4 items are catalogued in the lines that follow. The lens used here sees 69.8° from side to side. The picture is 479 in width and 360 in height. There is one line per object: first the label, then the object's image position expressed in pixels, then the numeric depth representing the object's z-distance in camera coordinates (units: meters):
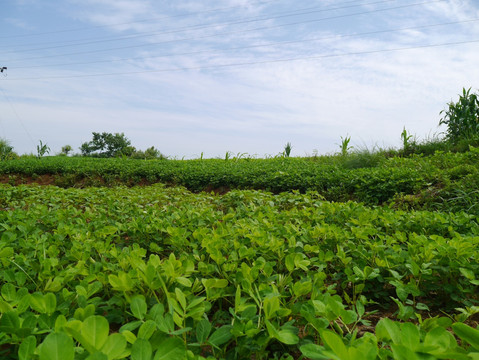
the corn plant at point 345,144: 13.49
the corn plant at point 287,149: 17.20
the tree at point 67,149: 32.01
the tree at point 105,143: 43.07
